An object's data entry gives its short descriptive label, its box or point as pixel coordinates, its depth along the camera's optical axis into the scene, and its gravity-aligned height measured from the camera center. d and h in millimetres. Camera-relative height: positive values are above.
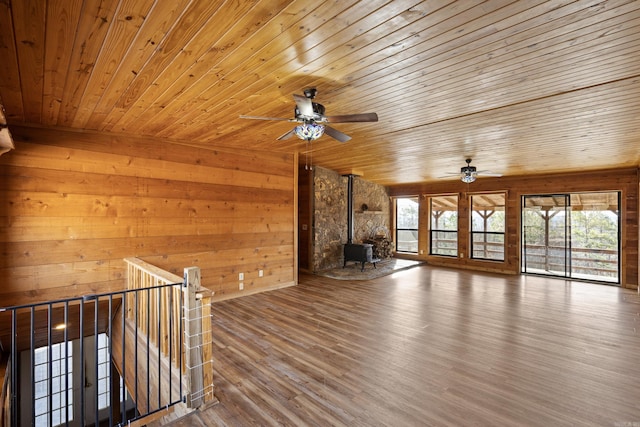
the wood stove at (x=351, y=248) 7680 -782
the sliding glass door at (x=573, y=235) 6711 -443
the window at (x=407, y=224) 10008 -243
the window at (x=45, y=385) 5855 -3407
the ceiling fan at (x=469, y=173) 6102 +881
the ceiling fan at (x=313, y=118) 2723 +921
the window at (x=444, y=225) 9047 -255
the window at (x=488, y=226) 8164 -262
